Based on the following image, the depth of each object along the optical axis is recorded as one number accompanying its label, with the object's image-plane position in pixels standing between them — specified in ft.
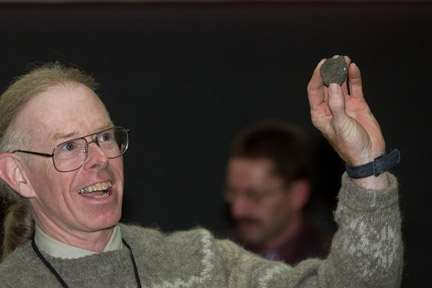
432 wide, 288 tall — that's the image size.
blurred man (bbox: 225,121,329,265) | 21.08
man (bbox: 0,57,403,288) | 12.65
